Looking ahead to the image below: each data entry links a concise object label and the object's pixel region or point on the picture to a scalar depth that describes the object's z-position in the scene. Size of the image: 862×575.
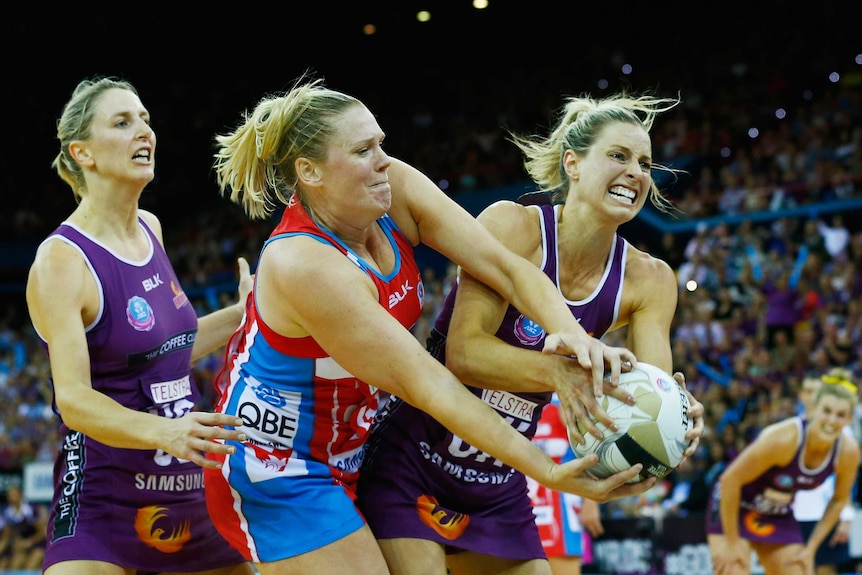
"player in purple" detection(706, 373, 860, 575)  13.14
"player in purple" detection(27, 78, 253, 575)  6.95
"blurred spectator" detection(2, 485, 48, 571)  22.66
